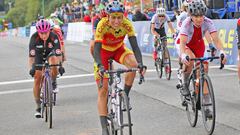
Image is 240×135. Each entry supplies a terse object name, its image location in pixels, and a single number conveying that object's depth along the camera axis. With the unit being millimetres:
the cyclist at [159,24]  14602
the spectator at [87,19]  34481
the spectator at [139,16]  26562
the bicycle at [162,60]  14086
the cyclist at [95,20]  14367
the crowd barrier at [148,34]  16469
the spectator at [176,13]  22125
